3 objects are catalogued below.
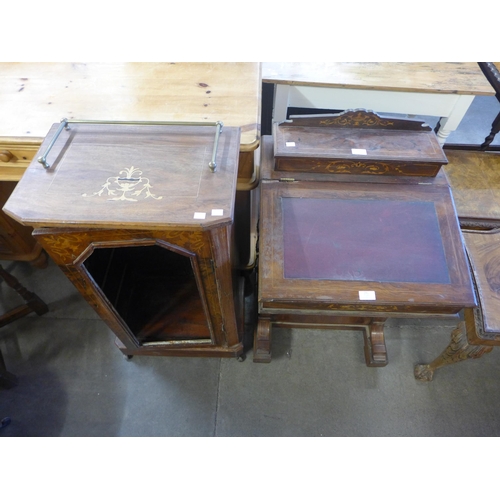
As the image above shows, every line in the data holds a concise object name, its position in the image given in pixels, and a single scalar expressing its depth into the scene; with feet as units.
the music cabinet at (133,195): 2.75
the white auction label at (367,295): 3.62
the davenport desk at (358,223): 3.68
